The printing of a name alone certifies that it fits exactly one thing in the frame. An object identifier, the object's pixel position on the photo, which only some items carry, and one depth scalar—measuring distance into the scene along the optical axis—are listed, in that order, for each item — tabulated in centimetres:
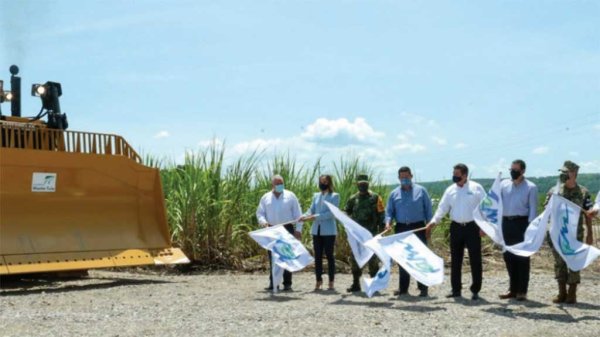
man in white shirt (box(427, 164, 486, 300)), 980
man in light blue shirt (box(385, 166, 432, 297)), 1028
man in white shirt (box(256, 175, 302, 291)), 1120
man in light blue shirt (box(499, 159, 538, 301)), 968
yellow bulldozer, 1055
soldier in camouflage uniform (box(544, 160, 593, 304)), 923
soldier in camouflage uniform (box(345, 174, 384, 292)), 1081
